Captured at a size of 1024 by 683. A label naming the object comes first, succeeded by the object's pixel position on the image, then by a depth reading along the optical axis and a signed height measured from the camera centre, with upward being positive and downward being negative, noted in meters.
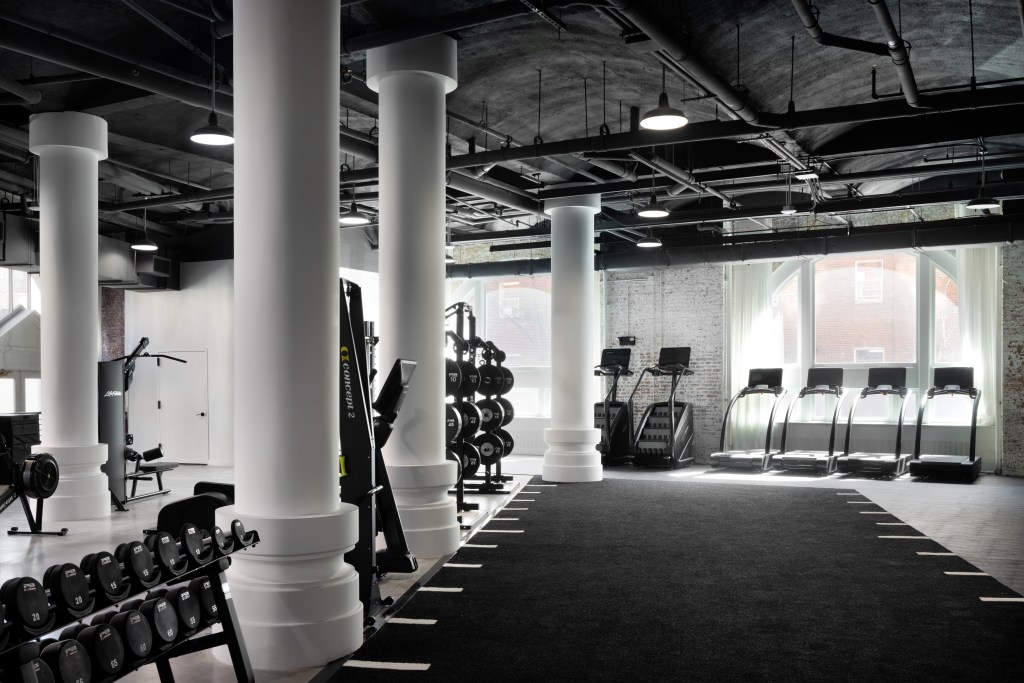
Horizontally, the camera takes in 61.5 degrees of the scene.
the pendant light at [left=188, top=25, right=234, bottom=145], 6.13 +1.60
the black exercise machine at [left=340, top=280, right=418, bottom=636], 4.69 -0.48
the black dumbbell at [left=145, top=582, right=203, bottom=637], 3.08 -0.91
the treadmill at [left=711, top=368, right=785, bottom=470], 12.00 -1.13
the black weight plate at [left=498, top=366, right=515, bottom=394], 9.62 -0.32
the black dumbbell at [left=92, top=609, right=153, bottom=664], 2.74 -0.90
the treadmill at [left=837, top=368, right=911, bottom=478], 11.16 -1.43
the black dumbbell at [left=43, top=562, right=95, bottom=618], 2.49 -0.69
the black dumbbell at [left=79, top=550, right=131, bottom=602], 2.67 -0.69
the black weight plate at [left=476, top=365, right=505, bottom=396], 9.55 -0.33
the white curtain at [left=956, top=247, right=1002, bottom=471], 11.77 +0.38
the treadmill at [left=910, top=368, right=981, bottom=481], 10.63 -1.34
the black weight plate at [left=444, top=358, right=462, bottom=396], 8.52 -0.26
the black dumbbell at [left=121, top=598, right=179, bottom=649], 2.90 -0.90
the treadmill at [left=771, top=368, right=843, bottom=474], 11.63 -1.46
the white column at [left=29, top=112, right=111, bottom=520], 7.84 +0.50
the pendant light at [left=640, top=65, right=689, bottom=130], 6.00 +1.64
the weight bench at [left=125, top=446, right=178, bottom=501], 9.00 -1.19
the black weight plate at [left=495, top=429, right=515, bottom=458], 9.86 -1.02
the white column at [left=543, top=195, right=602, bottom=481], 10.82 +0.18
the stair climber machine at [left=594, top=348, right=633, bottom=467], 12.90 -1.09
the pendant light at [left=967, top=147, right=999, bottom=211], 8.73 +1.48
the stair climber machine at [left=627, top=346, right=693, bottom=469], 12.57 -1.16
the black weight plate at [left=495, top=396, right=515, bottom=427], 9.74 -0.67
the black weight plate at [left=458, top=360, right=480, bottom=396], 9.10 -0.28
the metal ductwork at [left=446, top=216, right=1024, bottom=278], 10.86 +1.43
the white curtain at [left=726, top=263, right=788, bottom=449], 13.37 +0.11
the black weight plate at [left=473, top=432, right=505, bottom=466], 9.50 -1.06
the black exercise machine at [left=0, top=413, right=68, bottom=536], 6.64 -0.98
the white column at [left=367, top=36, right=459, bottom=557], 6.22 +0.65
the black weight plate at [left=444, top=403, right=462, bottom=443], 7.85 -0.67
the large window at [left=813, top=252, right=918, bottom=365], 12.70 +0.60
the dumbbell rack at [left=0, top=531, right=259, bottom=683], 3.12 -1.05
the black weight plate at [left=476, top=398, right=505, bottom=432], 9.49 -0.69
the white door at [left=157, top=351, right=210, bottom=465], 13.20 -0.86
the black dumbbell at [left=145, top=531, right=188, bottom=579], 2.98 -0.70
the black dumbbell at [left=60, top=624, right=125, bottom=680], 2.60 -0.89
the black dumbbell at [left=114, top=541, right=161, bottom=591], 2.82 -0.69
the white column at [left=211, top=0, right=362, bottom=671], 3.84 +0.05
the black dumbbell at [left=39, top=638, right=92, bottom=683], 2.46 -0.89
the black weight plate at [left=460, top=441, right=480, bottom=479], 8.92 -1.11
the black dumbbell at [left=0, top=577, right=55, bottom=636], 2.31 -0.68
